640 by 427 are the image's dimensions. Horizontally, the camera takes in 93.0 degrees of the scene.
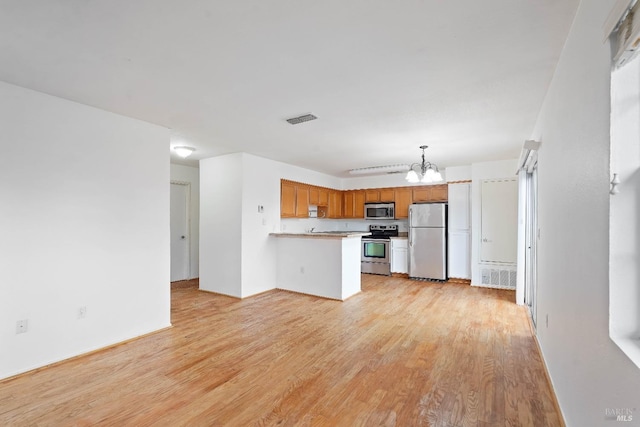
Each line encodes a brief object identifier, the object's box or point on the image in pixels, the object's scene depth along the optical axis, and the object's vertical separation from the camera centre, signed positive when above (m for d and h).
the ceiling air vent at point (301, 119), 3.26 +1.03
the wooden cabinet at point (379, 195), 7.17 +0.42
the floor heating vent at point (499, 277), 5.48 -1.20
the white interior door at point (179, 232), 6.21 -0.42
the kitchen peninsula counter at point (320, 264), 4.92 -0.89
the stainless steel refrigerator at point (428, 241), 6.16 -0.59
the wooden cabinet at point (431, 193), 6.50 +0.42
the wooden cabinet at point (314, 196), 6.62 +0.36
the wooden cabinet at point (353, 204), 7.58 +0.20
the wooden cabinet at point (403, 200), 6.92 +0.28
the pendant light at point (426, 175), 4.48 +0.55
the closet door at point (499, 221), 5.41 -0.16
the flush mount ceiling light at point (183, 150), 4.52 +0.92
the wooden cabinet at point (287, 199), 5.82 +0.25
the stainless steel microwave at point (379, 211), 7.08 +0.02
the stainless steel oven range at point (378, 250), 6.84 -0.88
